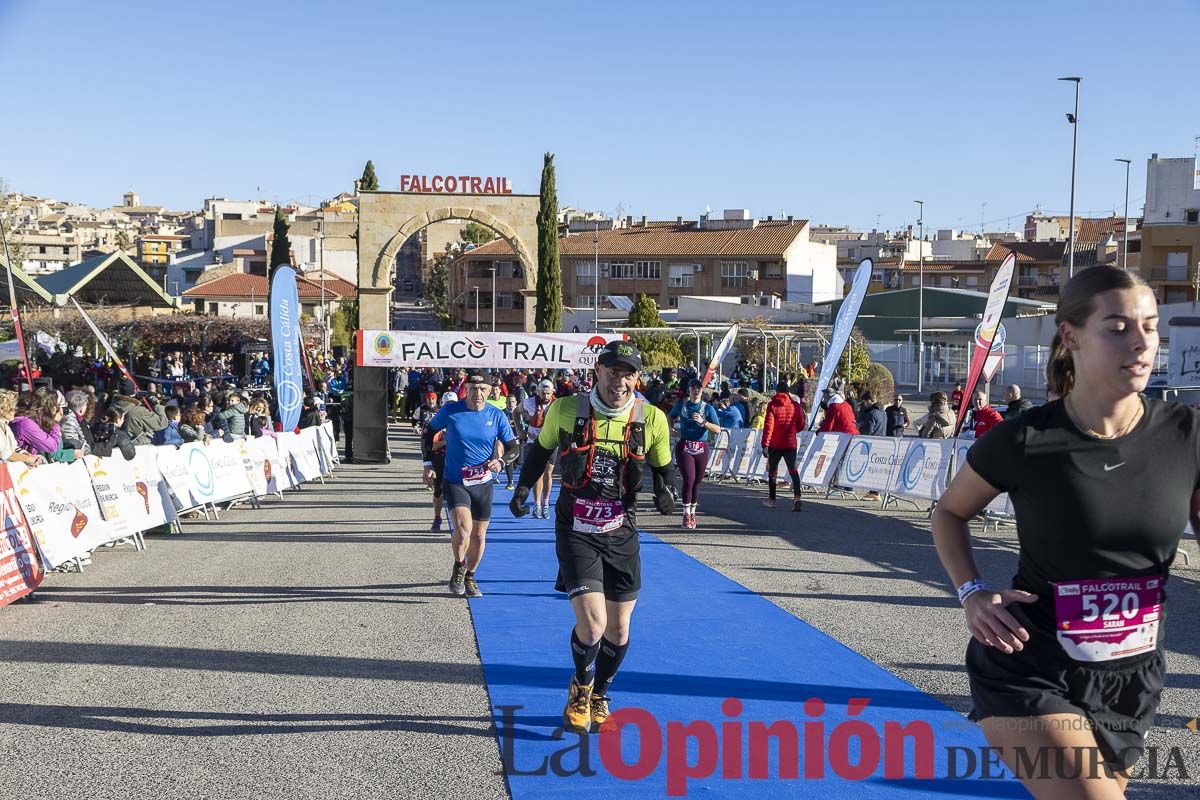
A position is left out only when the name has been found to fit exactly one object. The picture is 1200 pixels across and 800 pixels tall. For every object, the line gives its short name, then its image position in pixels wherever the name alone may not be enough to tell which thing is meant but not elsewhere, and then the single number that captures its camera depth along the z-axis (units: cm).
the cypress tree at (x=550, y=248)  4556
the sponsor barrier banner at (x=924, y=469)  1570
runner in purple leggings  1495
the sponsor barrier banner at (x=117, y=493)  1207
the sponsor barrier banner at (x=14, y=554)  934
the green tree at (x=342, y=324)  8456
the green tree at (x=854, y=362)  3847
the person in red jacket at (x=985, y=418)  1405
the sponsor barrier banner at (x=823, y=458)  1877
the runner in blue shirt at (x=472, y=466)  995
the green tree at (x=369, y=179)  7106
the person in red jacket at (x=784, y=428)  1609
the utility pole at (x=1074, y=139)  3503
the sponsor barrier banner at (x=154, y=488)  1340
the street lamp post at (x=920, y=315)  3803
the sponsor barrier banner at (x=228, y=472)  1614
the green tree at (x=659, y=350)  4579
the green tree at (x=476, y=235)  11762
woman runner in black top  304
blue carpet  550
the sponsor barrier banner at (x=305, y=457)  2048
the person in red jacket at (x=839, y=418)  1919
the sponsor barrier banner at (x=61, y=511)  1015
